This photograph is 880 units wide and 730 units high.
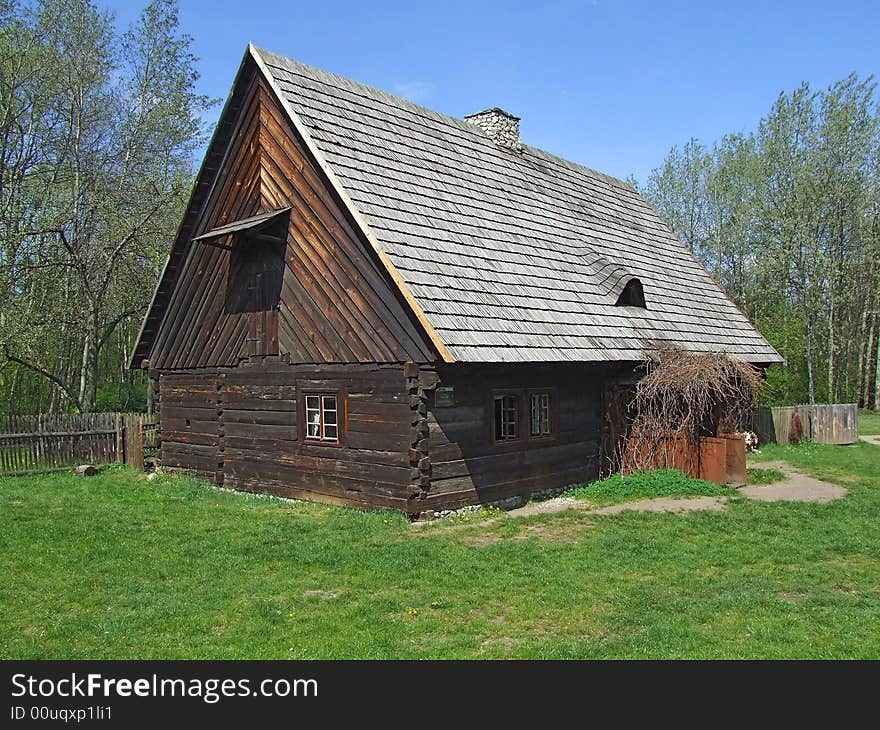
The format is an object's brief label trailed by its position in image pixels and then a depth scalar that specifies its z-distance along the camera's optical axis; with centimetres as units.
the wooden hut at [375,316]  1207
